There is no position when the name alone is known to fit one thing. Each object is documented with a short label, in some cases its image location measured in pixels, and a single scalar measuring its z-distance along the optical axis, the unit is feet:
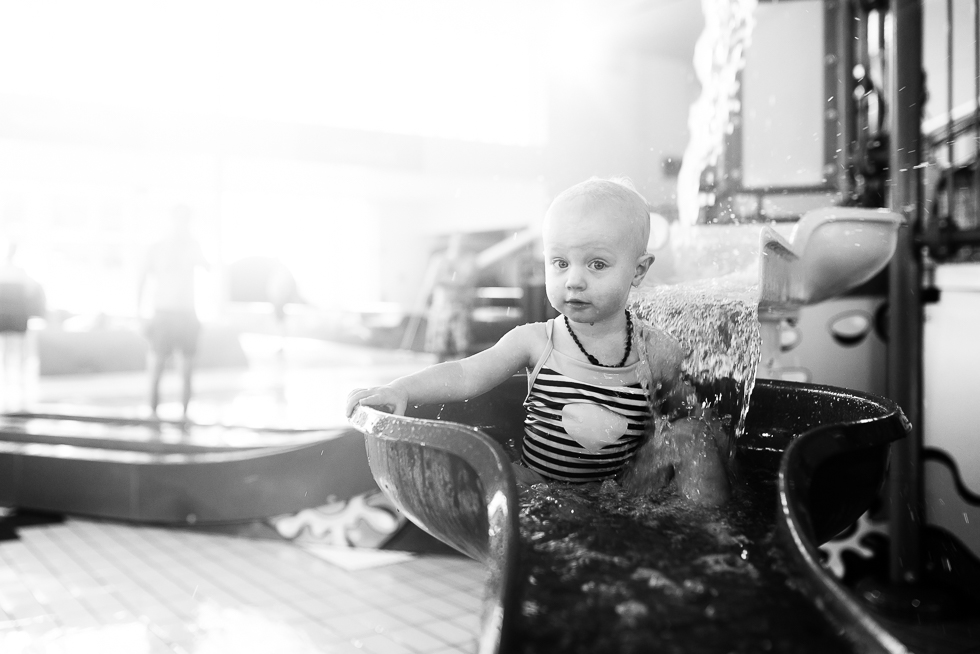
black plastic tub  1.89
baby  3.29
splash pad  1.90
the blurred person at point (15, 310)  16.61
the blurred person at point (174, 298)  12.85
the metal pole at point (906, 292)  7.13
